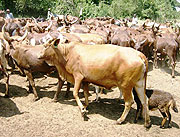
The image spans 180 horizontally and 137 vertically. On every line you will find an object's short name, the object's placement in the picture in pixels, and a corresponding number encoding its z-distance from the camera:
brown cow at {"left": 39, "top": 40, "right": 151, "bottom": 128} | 6.43
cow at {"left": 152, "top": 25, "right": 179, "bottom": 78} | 12.50
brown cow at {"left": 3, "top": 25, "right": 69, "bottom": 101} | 8.30
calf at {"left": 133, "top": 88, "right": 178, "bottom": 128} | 6.62
